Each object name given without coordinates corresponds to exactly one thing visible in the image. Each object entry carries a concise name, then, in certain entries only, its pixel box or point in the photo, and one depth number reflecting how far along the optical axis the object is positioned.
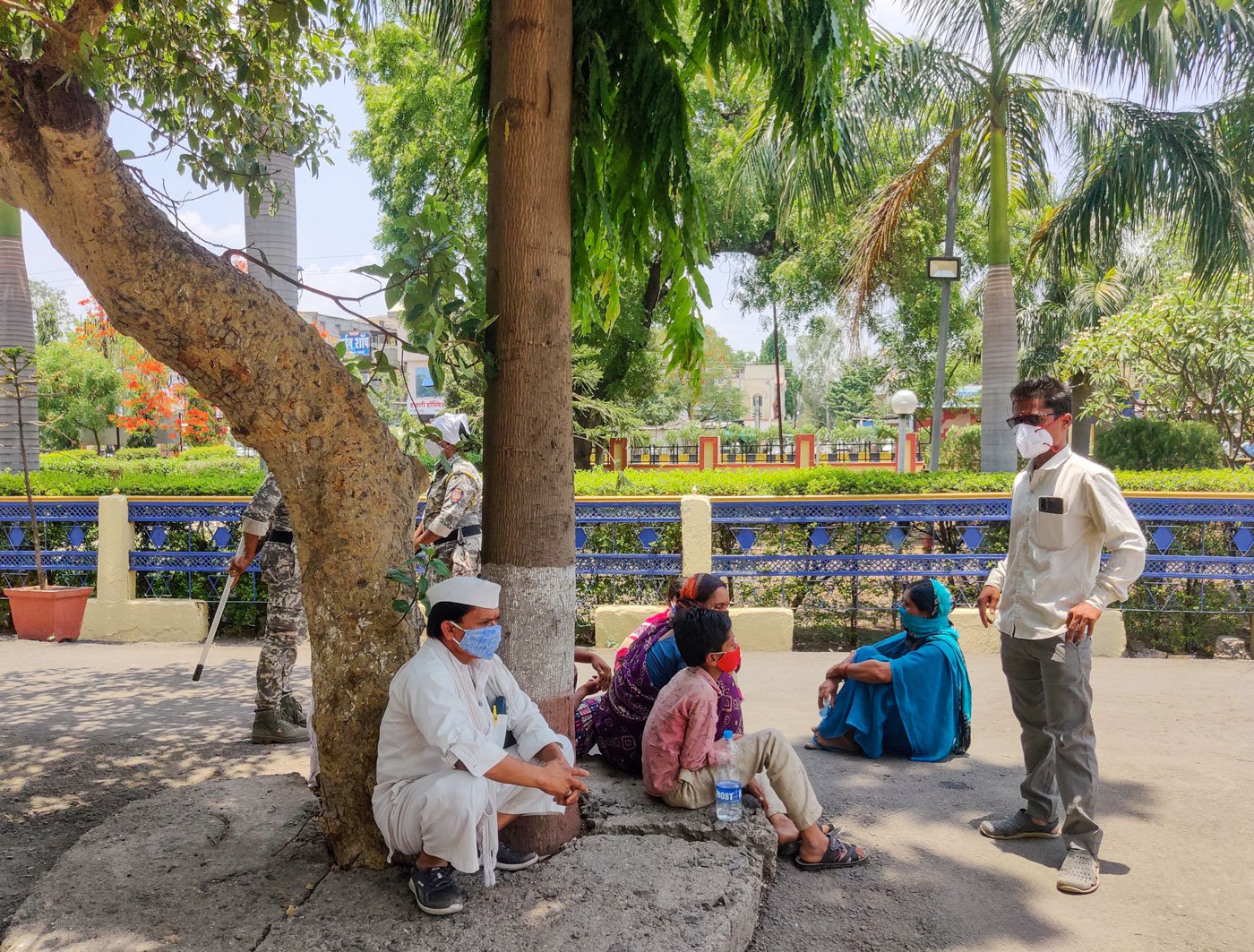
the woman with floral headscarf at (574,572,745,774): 4.11
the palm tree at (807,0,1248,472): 10.25
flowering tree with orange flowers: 28.34
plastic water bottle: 3.68
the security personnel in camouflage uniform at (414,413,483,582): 6.01
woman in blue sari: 5.04
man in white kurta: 3.03
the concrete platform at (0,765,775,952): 2.90
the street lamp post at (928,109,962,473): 13.12
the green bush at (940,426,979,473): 28.09
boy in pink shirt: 3.73
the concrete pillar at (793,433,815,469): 29.75
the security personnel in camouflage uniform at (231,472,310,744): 5.35
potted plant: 8.66
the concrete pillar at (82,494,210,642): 8.66
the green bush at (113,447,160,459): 30.81
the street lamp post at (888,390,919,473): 19.83
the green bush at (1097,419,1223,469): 14.10
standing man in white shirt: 3.75
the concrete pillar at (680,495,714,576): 8.10
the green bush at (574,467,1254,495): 8.21
